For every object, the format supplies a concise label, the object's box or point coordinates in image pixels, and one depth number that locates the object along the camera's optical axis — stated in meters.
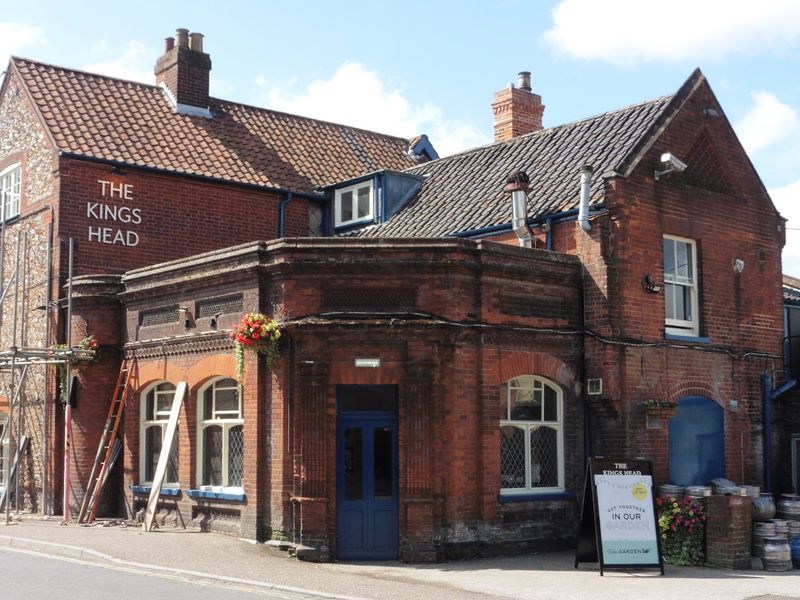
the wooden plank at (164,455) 17.81
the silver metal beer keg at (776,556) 15.13
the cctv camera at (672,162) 17.73
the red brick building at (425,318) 15.55
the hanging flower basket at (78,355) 19.42
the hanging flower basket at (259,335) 15.70
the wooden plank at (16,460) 20.76
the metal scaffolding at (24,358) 19.41
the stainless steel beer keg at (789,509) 16.62
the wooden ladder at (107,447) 19.16
